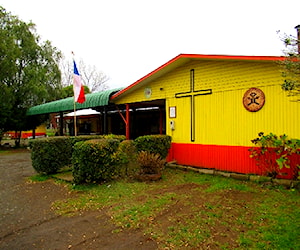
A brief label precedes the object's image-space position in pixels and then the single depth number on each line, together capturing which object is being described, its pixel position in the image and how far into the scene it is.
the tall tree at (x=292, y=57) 3.49
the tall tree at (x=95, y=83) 36.57
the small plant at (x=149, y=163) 6.71
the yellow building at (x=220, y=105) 6.12
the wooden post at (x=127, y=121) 10.57
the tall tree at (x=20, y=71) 17.39
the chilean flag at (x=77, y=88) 9.66
